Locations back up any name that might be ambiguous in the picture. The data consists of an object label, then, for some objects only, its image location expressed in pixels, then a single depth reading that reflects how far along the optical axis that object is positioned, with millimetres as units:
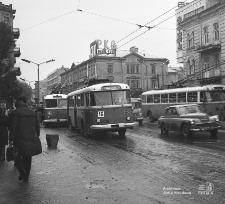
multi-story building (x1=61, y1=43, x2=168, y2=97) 74938
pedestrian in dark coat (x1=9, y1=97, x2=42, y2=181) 6891
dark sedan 15350
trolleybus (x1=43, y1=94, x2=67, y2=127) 27719
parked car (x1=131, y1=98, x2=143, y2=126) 27453
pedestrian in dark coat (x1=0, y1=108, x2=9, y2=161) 9624
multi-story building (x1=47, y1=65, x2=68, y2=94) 140125
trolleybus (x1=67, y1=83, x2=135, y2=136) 16406
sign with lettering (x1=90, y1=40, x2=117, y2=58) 76444
